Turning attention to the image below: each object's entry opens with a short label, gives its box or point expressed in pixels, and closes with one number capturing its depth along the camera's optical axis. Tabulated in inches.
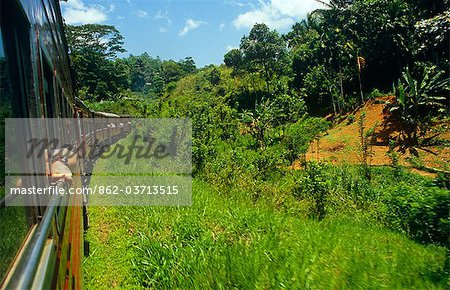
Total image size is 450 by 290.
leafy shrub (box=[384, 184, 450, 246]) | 234.7
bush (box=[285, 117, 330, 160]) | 801.6
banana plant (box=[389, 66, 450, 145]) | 880.9
